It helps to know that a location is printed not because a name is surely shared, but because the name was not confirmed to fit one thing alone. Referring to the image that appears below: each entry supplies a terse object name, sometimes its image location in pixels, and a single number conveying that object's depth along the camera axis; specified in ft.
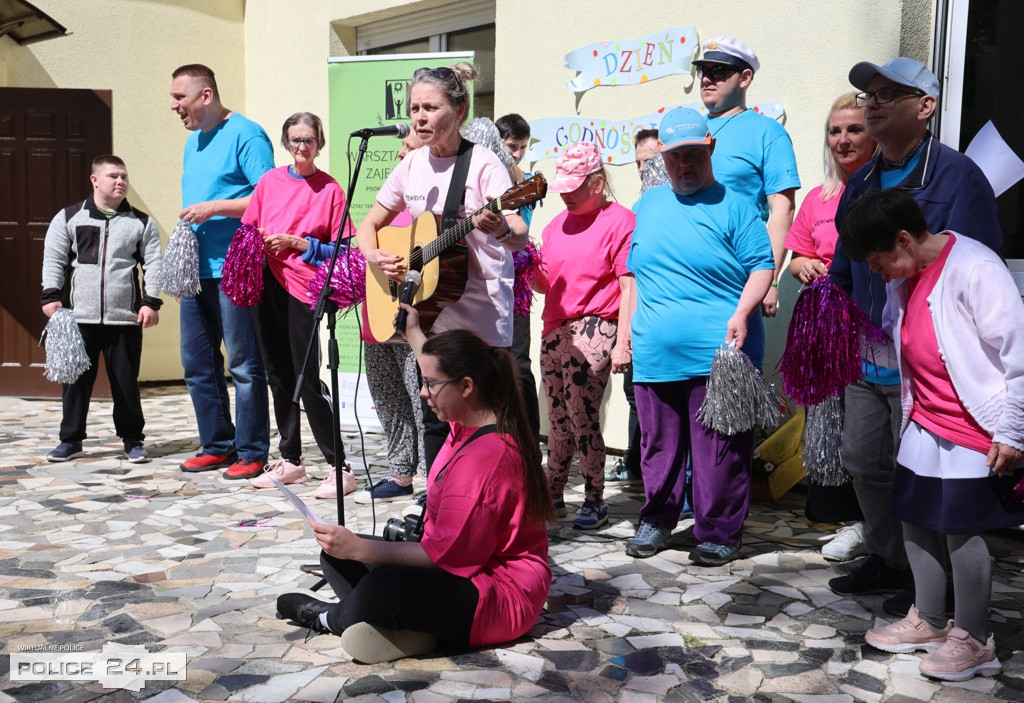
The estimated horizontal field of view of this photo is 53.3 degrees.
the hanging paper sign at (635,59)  19.95
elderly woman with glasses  17.58
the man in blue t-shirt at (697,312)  13.50
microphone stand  11.69
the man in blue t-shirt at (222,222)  19.22
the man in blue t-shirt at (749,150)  15.01
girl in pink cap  15.65
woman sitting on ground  9.95
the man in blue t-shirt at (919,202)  10.85
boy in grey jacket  21.33
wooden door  29.55
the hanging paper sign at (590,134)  21.08
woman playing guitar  13.60
